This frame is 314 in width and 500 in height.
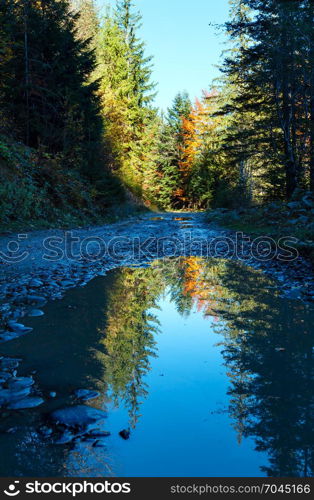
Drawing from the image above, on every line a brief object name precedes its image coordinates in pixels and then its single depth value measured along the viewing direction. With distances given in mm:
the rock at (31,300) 4552
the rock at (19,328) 3543
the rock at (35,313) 4062
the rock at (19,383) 2445
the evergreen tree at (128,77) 37125
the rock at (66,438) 1901
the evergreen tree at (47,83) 16453
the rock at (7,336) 3316
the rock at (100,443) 1869
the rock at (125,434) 1938
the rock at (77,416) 2061
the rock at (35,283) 5348
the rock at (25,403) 2215
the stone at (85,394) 2369
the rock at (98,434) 1956
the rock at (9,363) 2756
